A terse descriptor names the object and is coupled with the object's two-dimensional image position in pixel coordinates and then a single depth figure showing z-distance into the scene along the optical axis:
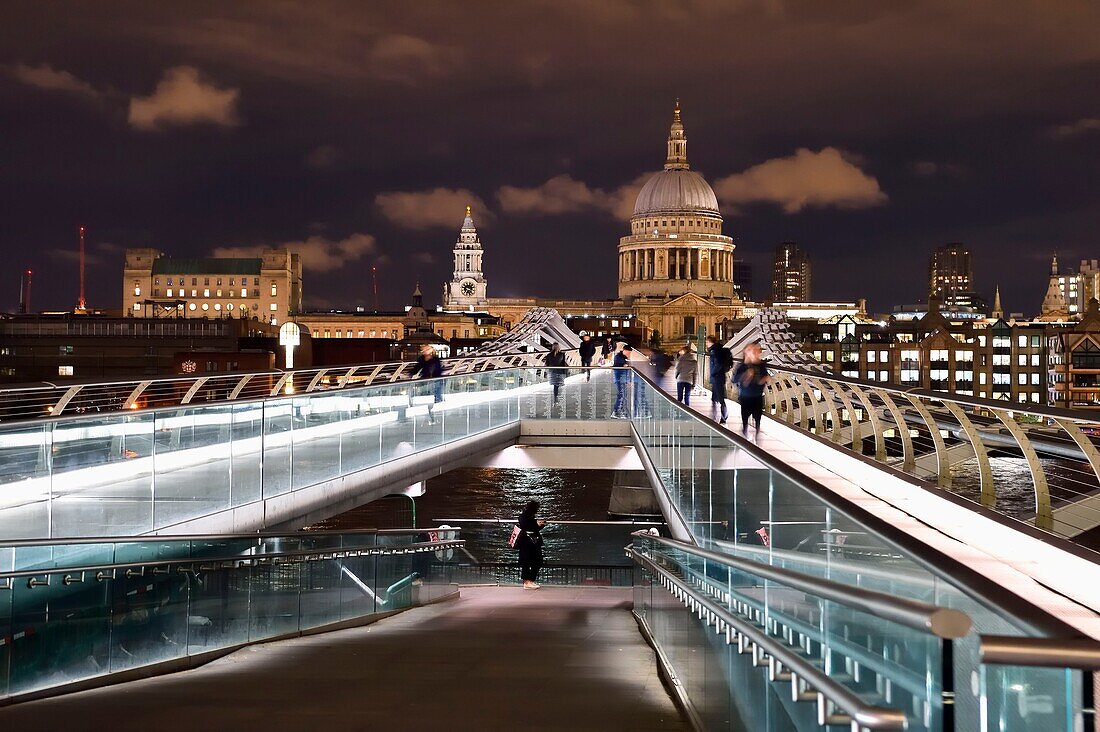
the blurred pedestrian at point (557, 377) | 27.06
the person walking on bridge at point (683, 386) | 21.30
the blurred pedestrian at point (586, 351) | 36.53
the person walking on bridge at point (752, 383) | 14.64
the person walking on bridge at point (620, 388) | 26.02
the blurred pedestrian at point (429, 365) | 22.12
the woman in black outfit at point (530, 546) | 17.75
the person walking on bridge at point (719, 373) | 18.22
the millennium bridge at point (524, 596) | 3.03
